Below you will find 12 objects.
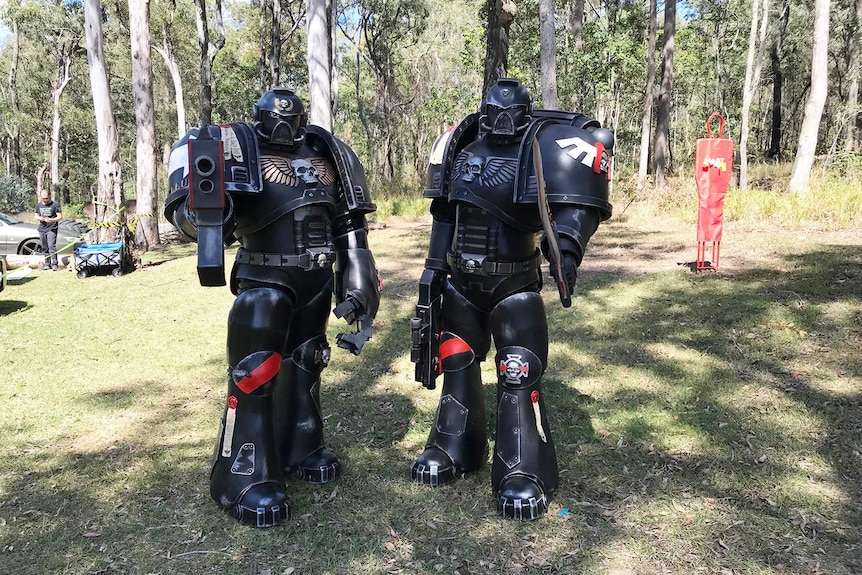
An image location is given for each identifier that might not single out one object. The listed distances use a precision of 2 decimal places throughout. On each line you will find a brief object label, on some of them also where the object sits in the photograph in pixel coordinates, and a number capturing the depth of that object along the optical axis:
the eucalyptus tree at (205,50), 18.00
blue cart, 10.96
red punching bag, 8.34
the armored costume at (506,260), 3.06
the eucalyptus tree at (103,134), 11.98
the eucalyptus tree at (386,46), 28.44
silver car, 13.78
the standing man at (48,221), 12.62
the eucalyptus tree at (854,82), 22.50
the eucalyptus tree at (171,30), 23.84
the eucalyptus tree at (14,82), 28.59
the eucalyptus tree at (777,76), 29.08
